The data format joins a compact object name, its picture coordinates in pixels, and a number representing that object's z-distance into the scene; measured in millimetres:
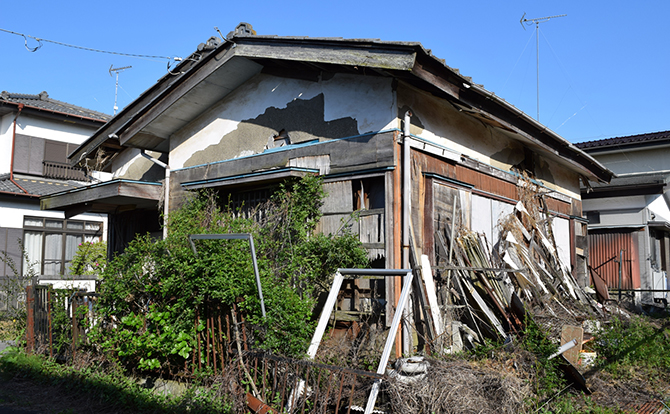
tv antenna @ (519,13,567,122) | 11750
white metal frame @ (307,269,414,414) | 4743
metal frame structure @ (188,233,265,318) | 5484
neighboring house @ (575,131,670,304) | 14578
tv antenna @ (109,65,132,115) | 13952
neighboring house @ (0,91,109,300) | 17109
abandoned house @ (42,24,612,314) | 7043
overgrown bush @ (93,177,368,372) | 5703
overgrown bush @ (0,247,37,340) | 8539
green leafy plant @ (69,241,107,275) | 13149
